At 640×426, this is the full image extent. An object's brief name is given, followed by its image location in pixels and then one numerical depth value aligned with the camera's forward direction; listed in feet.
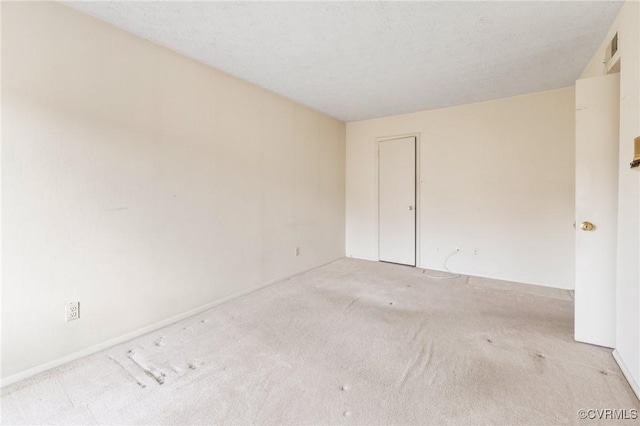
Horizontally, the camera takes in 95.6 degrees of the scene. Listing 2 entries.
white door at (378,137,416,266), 14.66
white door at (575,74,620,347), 6.67
